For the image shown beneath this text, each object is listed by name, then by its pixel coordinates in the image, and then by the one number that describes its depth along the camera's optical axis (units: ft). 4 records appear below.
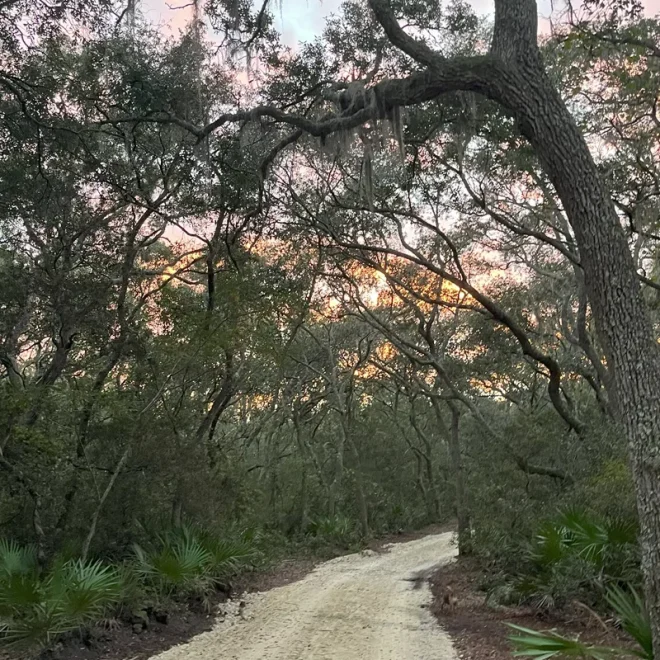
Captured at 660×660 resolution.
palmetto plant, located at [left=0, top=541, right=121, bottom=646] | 18.94
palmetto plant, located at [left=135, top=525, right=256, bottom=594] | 26.05
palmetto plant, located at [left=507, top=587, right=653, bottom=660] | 13.64
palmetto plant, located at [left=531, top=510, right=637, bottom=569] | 22.24
